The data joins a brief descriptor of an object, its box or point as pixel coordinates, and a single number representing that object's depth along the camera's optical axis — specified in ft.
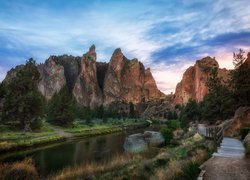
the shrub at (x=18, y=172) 41.17
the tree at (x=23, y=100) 144.65
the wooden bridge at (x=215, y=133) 52.30
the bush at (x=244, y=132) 68.32
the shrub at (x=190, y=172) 34.13
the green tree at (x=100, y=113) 340.07
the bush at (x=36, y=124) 153.35
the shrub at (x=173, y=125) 222.13
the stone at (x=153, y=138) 113.38
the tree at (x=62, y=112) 197.29
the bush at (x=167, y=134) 119.20
